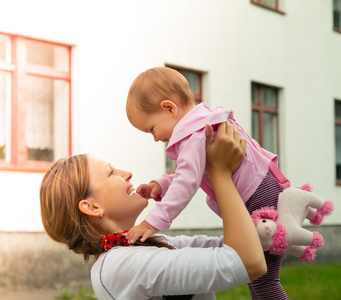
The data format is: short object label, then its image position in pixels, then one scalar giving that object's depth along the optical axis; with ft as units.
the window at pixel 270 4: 38.54
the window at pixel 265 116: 38.50
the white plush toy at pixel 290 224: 7.27
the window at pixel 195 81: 33.99
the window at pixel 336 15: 45.64
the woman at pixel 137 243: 6.79
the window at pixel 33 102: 26.45
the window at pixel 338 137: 44.86
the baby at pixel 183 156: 7.29
